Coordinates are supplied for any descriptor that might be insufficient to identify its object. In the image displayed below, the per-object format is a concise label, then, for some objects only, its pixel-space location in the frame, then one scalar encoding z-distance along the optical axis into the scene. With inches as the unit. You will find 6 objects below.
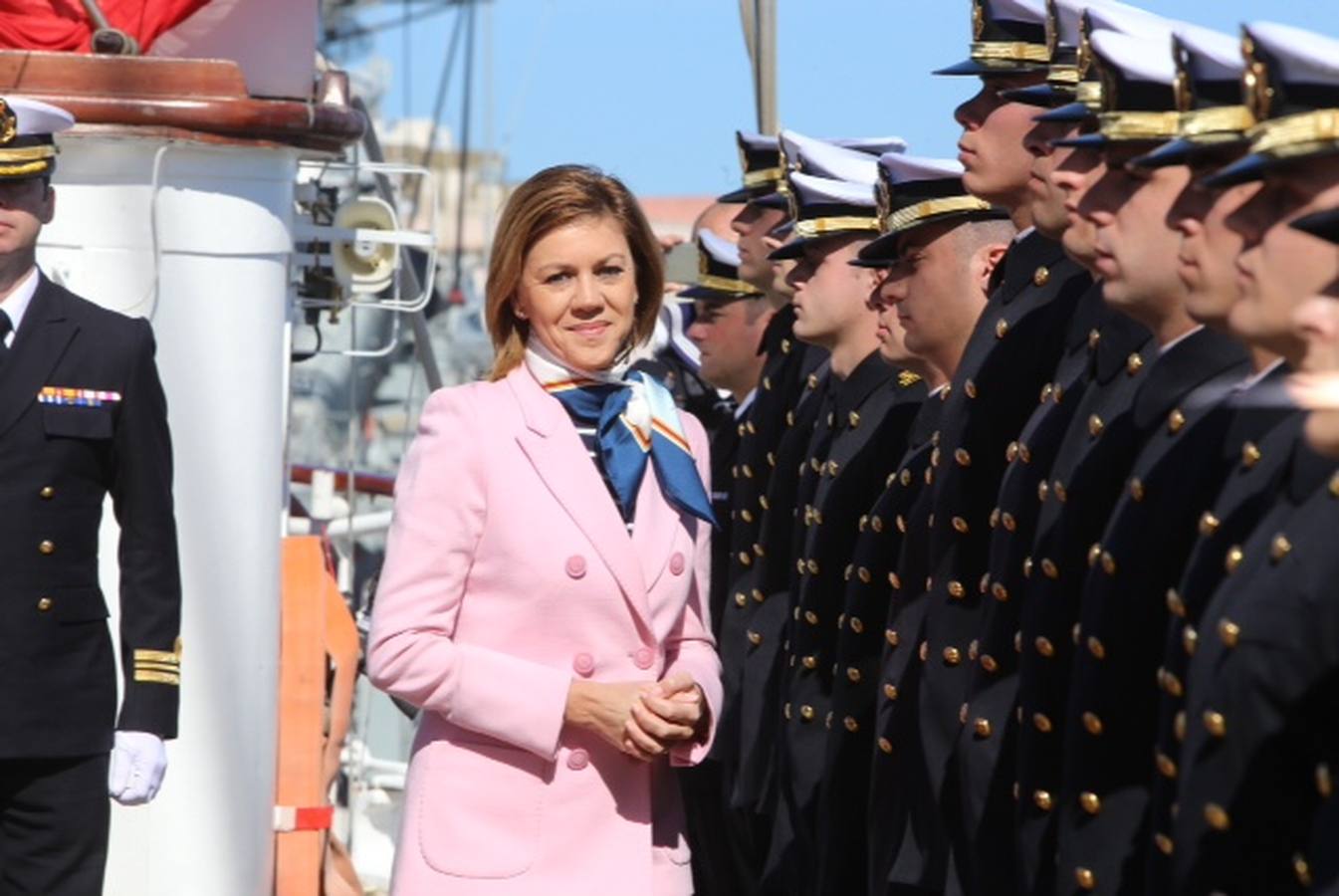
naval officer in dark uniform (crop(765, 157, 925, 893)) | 398.5
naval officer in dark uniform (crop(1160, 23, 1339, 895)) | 214.2
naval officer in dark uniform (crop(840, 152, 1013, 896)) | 351.9
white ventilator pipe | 475.8
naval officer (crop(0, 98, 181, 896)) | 352.8
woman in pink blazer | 305.5
